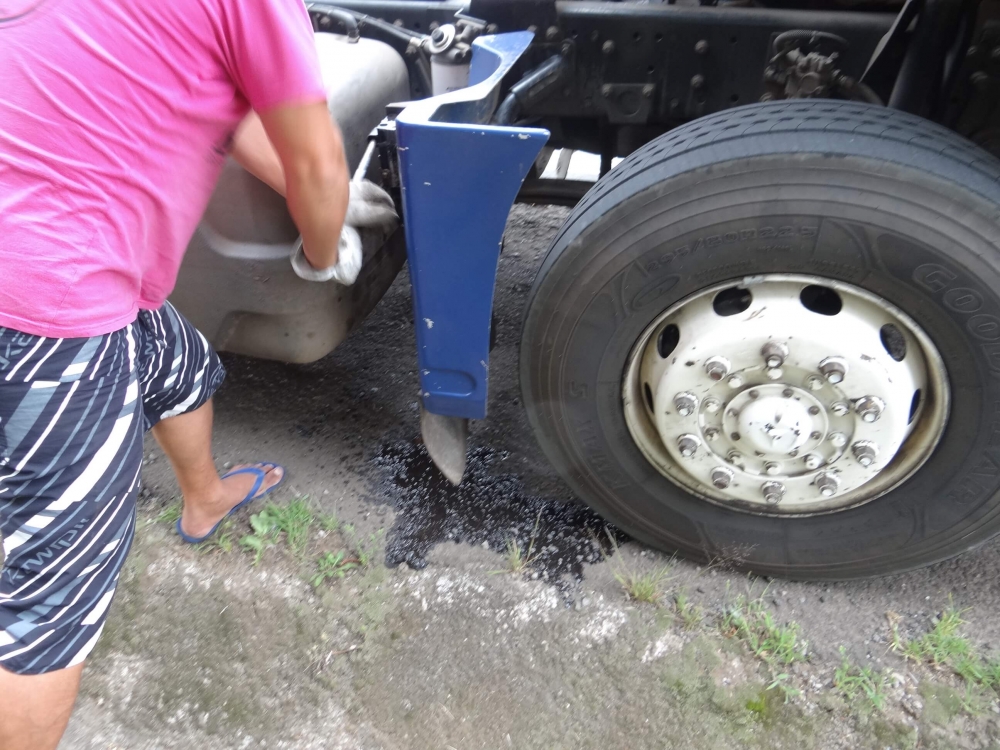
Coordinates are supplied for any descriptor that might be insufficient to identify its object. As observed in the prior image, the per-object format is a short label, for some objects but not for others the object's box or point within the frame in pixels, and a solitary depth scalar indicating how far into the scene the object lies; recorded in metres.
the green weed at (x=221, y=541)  2.00
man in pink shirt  1.02
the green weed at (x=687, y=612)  1.79
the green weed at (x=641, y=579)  1.84
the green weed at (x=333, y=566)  1.90
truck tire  1.38
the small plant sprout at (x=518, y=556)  1.93
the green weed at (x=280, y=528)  2.00
